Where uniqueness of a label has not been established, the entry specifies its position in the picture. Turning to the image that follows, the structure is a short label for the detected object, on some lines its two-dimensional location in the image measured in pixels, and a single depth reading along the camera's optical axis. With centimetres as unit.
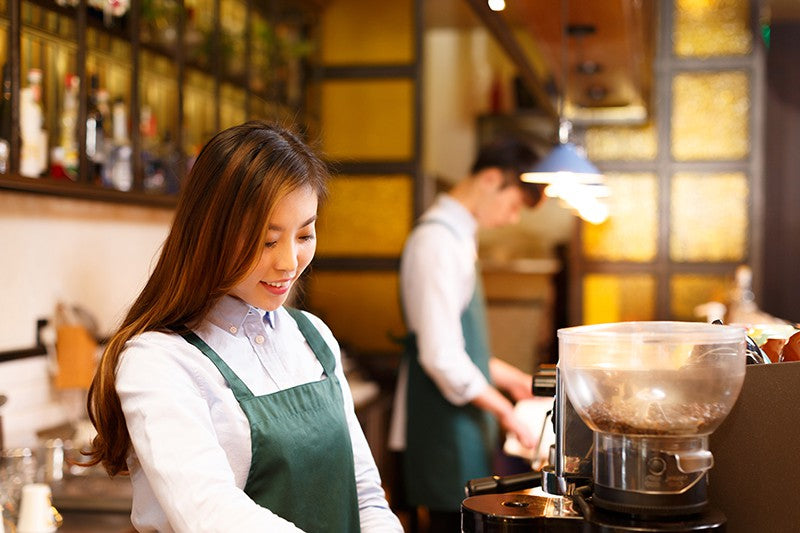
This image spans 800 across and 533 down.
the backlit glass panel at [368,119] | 520
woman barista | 132
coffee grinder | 117
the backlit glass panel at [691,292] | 566
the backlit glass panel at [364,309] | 527
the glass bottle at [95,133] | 309
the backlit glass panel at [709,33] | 557
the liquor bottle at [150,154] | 344
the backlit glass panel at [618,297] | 576
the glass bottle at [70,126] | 296
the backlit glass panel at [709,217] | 562
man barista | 346
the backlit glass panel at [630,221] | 573
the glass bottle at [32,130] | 276
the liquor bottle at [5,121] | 257
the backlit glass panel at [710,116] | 560
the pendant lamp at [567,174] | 327
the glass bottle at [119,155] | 324
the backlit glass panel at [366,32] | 522
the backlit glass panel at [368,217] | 521
